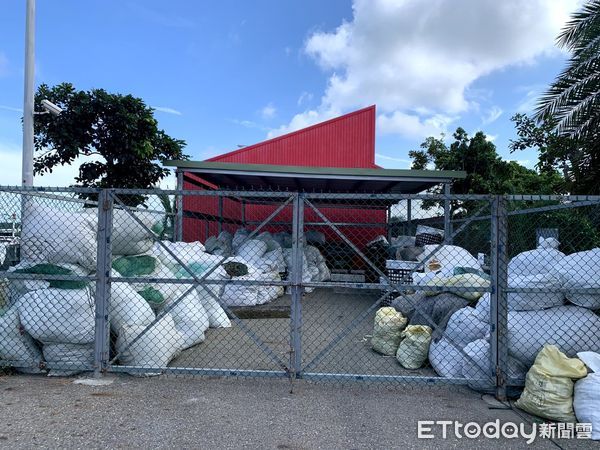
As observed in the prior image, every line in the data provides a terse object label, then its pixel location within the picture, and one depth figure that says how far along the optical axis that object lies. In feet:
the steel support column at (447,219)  33.86
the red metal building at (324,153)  49.39
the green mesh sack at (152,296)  17.08
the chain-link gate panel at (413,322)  14.03
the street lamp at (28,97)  23.65
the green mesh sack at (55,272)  14.96
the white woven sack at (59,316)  14.52
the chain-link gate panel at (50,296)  14.57
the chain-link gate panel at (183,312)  15.01
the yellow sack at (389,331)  18.19
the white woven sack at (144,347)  15.03
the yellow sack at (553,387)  11.85
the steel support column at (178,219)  30.49
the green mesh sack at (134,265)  17.70
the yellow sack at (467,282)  16.94
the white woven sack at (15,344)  14.66
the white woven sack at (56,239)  15.47
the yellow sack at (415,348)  16.58
